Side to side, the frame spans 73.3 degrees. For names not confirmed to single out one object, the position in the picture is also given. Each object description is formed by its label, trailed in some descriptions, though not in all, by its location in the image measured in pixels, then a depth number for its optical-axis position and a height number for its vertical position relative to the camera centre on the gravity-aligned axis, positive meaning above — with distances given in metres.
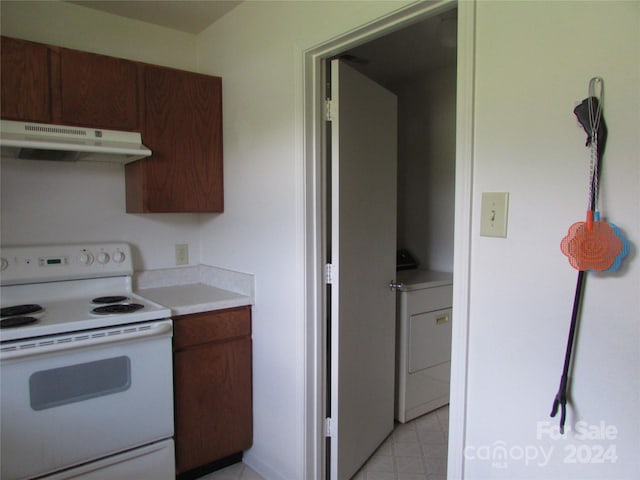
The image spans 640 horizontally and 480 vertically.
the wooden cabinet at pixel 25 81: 1.78 +0.57
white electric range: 1.58 -0.64
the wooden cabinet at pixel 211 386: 2.01 -0.83
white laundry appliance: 2.59 -0.80
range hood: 1.73 +0.31
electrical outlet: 2.56 -0.23
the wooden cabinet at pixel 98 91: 1.92 +0.58
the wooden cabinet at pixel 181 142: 2.14 +0.38
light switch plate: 1.18 +0.00
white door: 1.93 -0.24
